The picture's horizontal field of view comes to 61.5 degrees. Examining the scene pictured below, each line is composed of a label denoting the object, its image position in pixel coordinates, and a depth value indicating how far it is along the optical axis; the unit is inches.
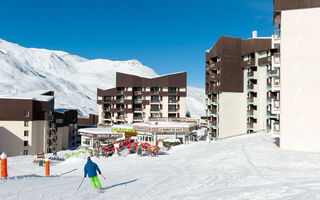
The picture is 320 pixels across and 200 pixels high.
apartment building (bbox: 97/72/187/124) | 3221.0
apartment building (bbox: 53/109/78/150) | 2669.8
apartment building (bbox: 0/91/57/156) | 2214.6
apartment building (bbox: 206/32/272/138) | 2044.8
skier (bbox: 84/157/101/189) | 514.0
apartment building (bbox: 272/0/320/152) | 975.6
